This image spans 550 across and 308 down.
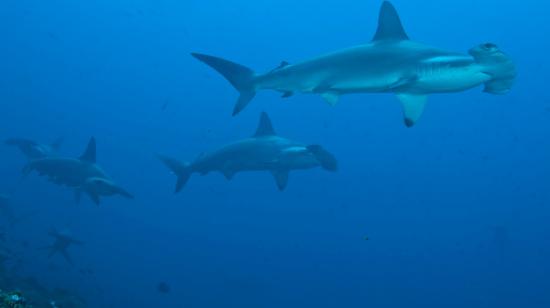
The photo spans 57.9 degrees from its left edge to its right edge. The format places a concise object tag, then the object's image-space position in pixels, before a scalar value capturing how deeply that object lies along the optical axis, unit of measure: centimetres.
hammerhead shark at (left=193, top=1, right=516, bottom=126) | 434
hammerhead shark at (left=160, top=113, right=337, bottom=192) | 1017
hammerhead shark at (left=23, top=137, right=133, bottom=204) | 1032
